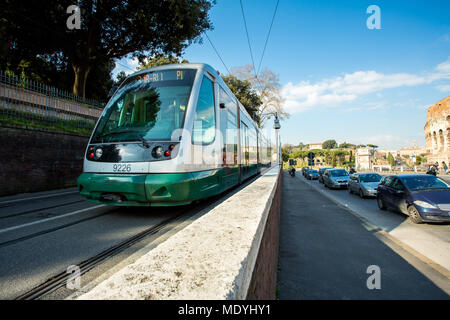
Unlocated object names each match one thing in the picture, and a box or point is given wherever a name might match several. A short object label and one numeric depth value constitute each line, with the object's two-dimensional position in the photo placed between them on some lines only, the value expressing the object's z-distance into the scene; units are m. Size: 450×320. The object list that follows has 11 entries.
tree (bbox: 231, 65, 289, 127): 39.66
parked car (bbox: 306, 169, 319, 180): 32.72
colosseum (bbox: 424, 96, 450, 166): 56.97
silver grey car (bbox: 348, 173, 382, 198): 12.94
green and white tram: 4.03
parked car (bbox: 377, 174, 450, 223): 6.81
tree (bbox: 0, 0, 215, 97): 15.62
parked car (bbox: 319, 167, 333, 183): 26.26
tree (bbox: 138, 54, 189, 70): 31.19
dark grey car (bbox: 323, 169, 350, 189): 18.69
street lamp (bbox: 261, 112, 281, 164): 26.73
